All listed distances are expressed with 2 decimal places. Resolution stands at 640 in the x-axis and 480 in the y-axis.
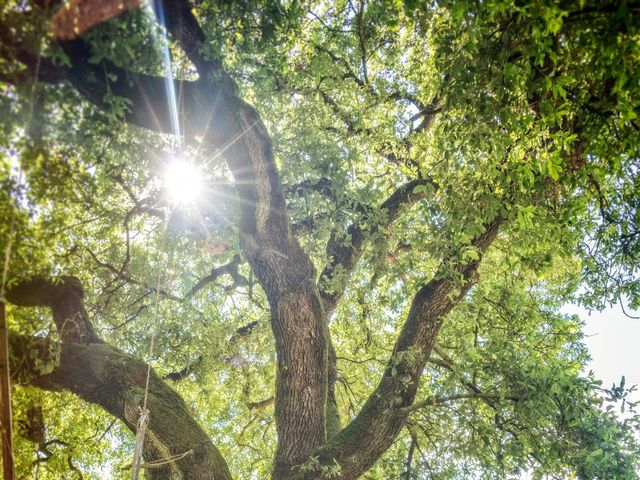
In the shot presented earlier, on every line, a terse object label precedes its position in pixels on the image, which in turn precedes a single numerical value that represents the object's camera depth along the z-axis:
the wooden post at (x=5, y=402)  2.88
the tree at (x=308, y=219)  2.91
